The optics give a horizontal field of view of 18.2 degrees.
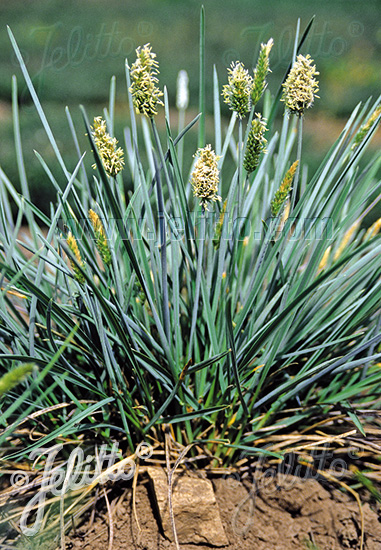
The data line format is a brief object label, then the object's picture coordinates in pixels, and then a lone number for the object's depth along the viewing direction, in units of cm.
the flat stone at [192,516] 51
